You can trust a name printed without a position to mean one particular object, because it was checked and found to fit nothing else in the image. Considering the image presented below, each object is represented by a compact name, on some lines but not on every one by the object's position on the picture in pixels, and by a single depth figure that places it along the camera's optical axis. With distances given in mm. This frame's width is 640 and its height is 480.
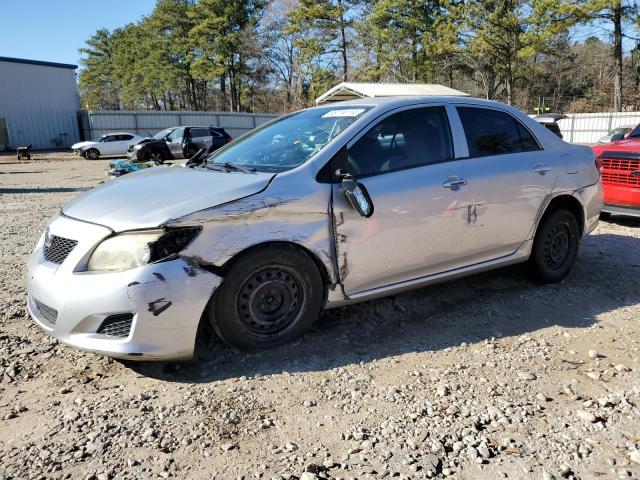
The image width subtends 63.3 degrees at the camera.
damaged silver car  2881
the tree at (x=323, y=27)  38594
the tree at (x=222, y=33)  46125
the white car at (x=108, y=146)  27641
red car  6977
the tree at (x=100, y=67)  61719
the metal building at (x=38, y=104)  34812
